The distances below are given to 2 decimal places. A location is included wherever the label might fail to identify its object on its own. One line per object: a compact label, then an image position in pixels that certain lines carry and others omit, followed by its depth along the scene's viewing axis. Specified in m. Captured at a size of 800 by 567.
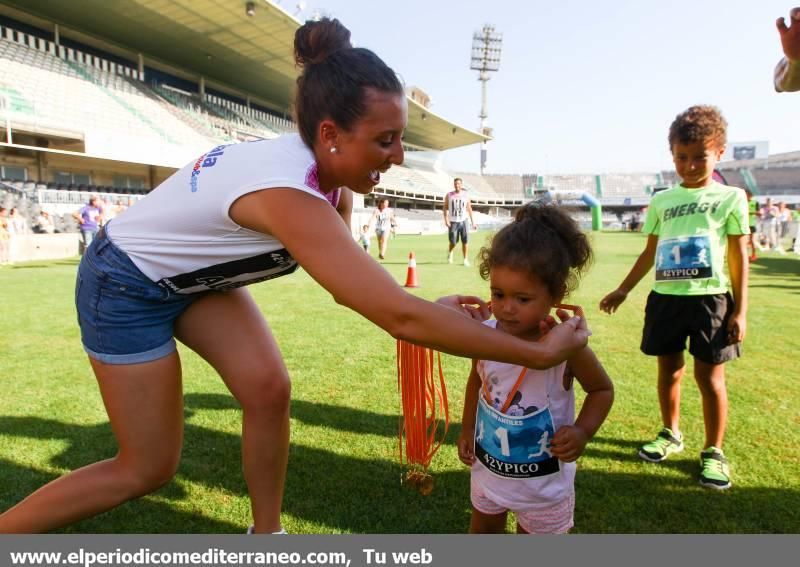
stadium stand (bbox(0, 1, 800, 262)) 21.20
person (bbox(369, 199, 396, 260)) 16.92
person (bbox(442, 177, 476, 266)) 14.81
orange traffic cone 9.84
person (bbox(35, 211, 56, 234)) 17.75
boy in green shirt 2.84
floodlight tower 72.06
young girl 1.77
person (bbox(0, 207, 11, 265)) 14.46
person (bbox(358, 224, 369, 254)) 16.64
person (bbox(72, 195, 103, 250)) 14.34
